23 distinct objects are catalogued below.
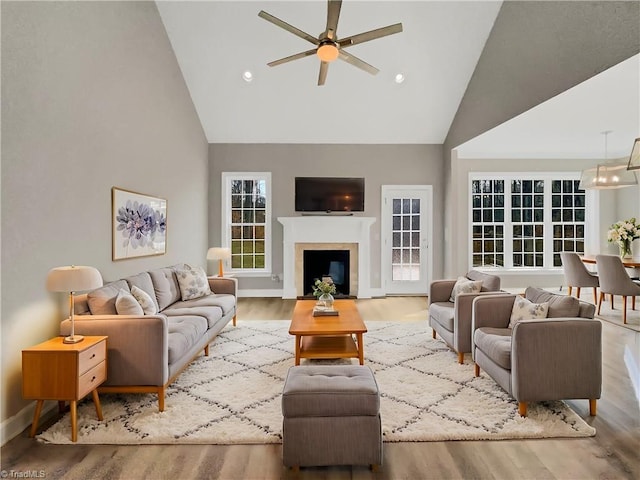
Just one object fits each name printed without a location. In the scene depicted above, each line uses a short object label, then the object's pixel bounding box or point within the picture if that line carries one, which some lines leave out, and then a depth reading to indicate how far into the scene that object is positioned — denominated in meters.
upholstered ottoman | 2.15
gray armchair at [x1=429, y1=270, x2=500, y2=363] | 3.80
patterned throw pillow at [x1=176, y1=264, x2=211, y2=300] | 4.86
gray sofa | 2.89
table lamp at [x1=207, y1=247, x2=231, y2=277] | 6.02
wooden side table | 2.48
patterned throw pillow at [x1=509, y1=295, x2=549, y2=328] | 3.16
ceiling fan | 3.36
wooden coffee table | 3.54
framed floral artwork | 4.08
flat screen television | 7.26
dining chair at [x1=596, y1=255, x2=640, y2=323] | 5.48
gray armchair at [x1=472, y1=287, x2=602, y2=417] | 2.73
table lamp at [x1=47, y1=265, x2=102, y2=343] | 2.65
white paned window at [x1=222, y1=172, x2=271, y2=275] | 7.52
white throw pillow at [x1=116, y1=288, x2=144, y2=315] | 3.20
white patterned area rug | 2.55
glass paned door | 7.52
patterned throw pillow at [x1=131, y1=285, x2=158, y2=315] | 3.56
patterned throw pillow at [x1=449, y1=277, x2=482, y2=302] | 4.18
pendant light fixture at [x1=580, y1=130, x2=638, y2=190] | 5.71
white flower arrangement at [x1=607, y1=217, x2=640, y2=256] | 6.22
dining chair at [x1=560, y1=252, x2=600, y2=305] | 6.22
